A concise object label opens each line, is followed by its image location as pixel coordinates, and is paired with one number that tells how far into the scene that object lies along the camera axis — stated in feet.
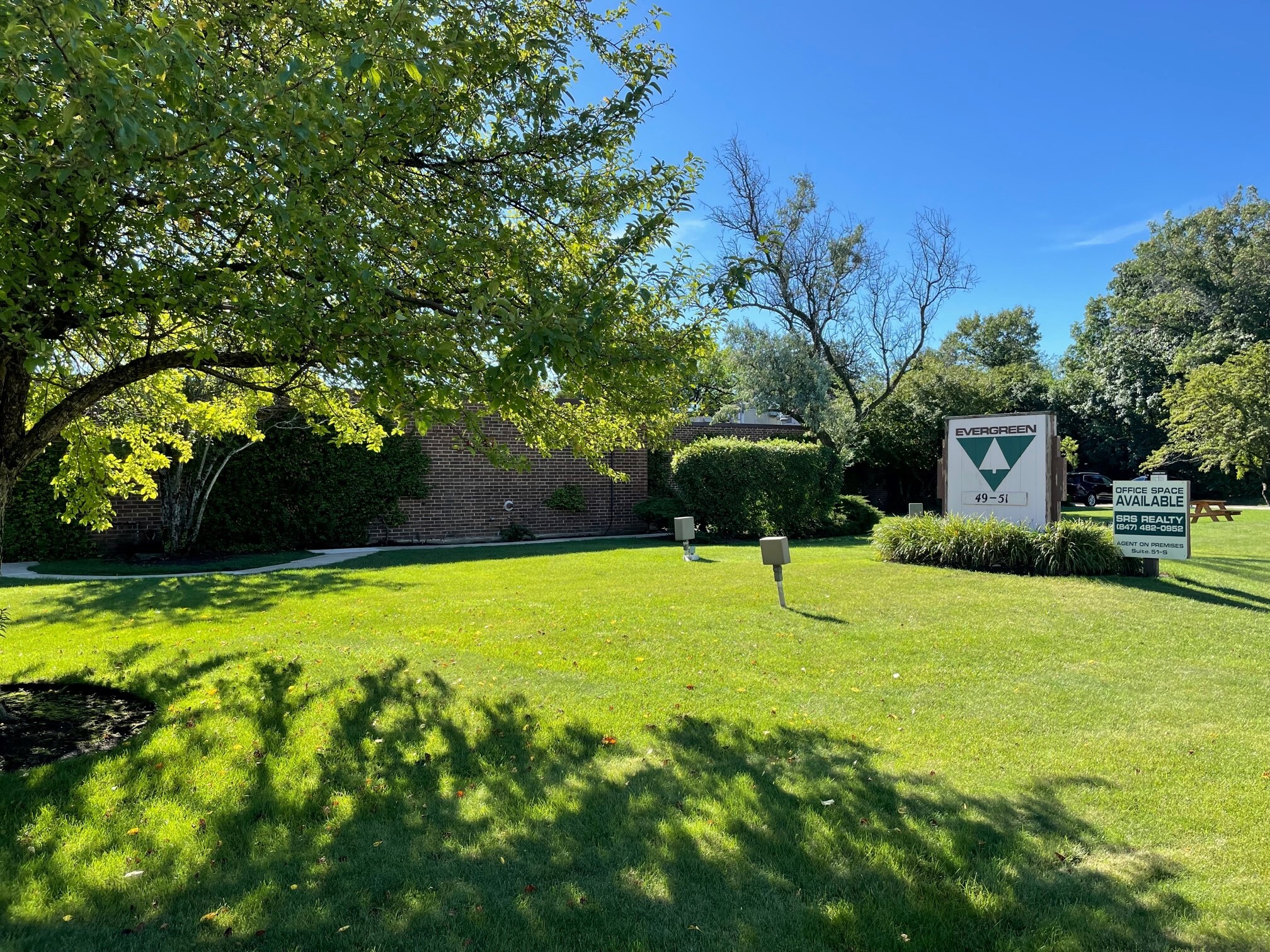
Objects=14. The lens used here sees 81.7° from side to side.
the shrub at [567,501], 59.06
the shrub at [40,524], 40.75
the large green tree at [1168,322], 107.65
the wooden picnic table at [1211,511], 70.54
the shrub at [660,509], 57.67
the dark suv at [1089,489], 100.63
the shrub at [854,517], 58.59
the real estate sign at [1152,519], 31.78
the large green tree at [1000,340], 172.35
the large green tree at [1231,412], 64.54
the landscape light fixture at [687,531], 41.86
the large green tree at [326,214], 9.91
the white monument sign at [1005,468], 37.29
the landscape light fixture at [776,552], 27.20
